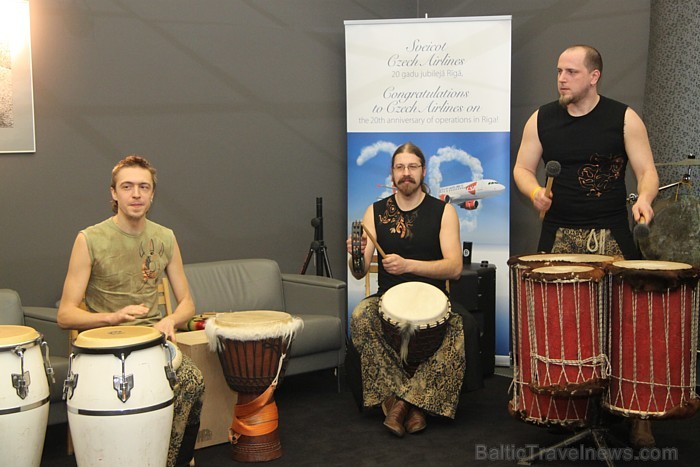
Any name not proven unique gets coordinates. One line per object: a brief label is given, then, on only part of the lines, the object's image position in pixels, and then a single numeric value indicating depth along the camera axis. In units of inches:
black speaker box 190.5
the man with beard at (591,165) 134.6
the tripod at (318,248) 208.2
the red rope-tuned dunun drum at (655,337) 117.8
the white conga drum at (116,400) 102.3
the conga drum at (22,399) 103.9
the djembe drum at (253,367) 134.4
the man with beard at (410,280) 151.2
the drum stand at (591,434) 129.6
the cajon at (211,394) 140.3
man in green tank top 124.1
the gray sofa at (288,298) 178.1
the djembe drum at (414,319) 143.8
